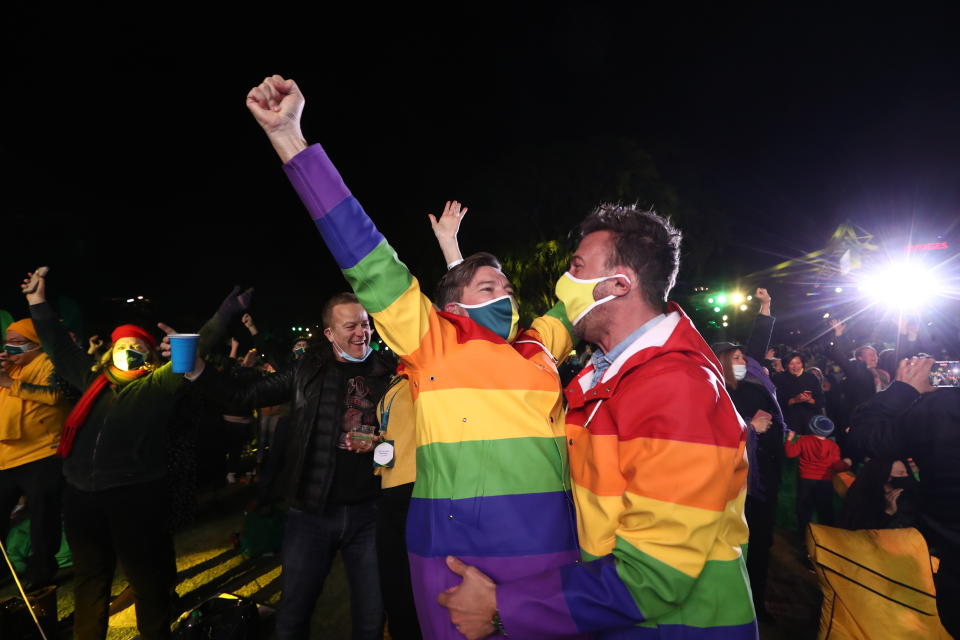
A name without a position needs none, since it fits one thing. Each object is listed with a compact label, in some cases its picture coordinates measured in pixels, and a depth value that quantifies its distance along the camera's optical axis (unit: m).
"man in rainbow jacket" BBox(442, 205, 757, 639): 1.17
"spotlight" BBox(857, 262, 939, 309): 14.50
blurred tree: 15.79
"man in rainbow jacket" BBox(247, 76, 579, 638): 1.47
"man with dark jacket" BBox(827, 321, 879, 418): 7.31
